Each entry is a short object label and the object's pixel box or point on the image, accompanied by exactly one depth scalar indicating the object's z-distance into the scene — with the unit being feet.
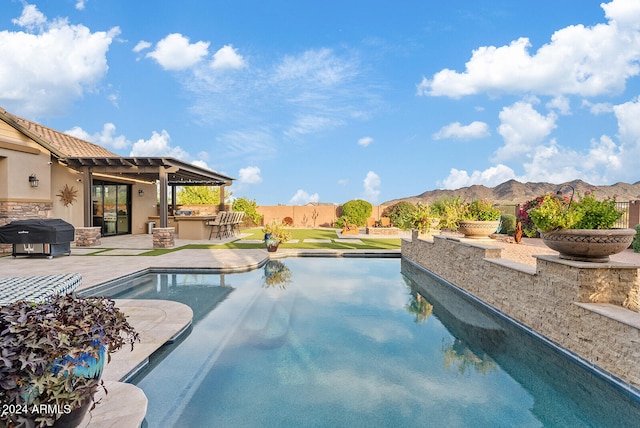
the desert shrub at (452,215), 28.57
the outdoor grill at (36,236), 29.73
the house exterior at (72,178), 33.71
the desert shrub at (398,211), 66.30
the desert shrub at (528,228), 44.52
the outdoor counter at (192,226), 48.04
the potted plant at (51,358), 5.37
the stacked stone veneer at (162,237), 37.94
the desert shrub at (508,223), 51.36
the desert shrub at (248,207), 72.33
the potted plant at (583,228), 11.78
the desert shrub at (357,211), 70.85
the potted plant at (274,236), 35.53
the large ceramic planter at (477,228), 23.61
